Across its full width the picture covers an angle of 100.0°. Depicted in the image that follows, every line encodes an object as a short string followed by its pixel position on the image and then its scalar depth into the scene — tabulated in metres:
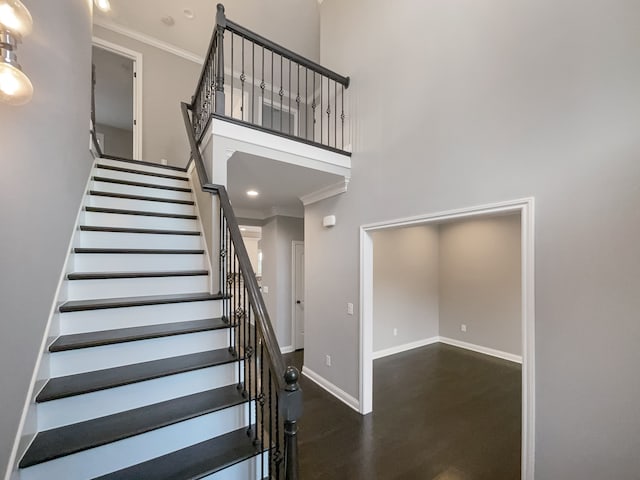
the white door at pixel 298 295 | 5.17
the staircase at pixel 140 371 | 1.31
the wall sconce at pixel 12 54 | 0.81
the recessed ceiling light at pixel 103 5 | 2.75
